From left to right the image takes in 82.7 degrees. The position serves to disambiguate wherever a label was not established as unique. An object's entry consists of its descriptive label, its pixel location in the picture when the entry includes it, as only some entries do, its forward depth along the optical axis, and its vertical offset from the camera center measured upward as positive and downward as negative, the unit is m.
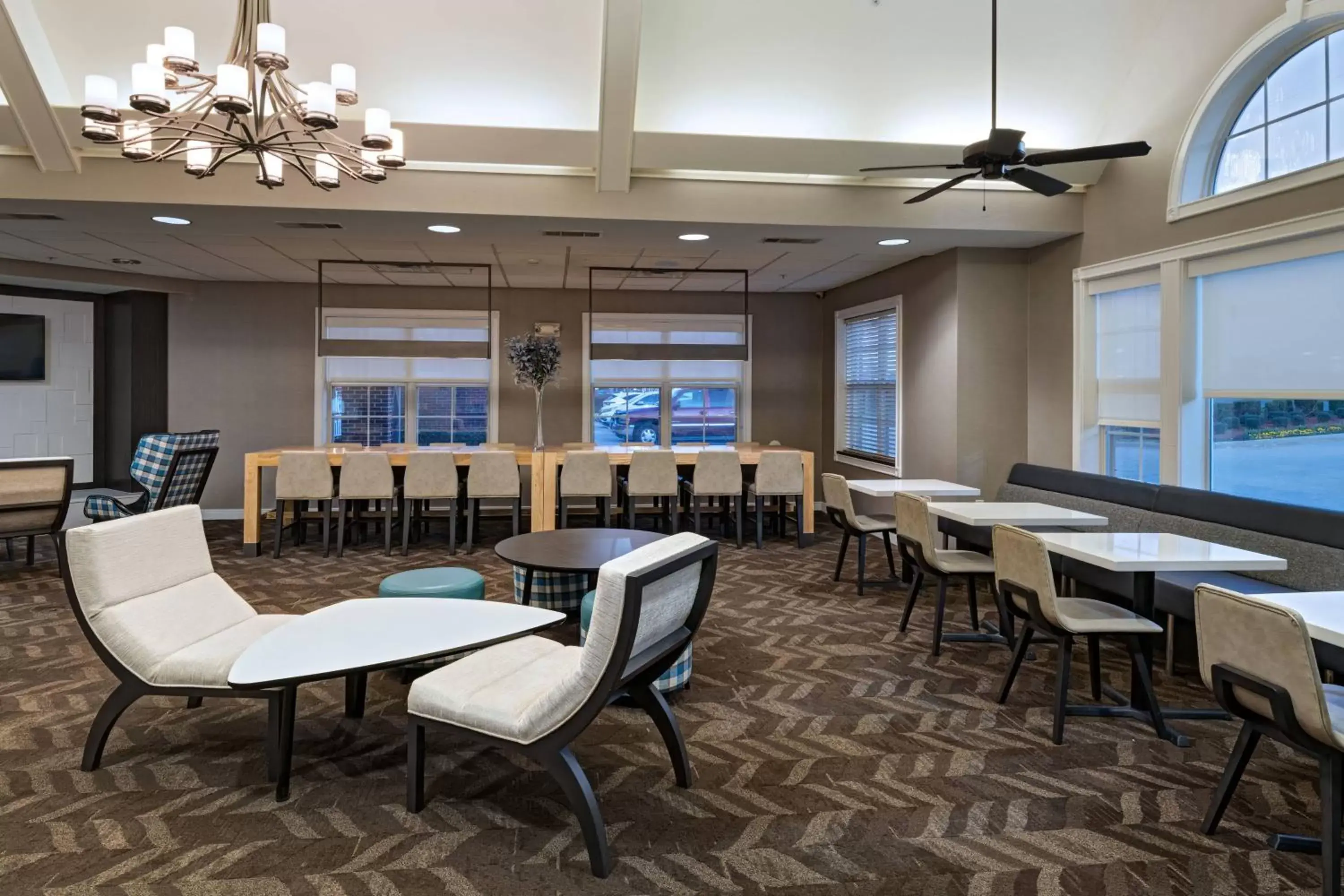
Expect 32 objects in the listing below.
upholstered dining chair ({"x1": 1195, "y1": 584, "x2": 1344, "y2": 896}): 2.03 -0.67
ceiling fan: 3.54 +1.40
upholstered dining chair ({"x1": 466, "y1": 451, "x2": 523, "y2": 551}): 6.68 -0.31
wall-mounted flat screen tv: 7.80 +0.96
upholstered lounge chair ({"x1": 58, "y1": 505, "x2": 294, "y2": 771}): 2.68 -0.67
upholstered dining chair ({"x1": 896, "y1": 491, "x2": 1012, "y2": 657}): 4.11 -0.64
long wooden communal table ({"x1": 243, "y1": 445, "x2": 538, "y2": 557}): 6.57 -0.42
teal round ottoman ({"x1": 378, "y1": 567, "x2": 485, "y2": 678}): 3.69 -0.70
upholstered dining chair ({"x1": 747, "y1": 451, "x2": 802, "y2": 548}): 7.05 -0.30
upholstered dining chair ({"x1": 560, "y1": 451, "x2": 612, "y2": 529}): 6.72 -0.28
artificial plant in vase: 7.24 +0.78
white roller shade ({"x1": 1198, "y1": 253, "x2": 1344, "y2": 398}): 3.88 +0.65
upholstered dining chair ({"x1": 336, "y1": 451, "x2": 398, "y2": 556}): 6.50 -0.31
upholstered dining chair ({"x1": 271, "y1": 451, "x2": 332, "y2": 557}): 6.50 -0.32
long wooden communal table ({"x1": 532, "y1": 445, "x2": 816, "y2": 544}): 6.87 -0.35
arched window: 3.84 +1.76
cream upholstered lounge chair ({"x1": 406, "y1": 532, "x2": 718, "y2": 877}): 2.20 -0.77
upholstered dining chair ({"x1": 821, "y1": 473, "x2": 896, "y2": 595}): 5.45 -0.56
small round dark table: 3.87 -0.59
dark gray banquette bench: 3.55 -0.43
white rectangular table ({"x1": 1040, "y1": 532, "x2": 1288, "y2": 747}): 3.07 -0.46
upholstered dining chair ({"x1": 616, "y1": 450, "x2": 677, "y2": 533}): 6.86 -0.31
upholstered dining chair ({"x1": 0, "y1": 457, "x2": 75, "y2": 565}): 5.92 -0.44
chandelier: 2.97 +1.43
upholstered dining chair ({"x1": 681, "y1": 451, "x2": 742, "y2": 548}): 6.93 -0.29
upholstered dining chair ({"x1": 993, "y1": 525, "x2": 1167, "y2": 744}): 3.10 -0.72
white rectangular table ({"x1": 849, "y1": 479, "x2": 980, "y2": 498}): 5.40 -0.31
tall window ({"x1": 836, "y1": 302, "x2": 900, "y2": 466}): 7.70 +0.66
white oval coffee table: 2.43 -0.70
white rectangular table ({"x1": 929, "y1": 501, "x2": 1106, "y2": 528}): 4.20 -0.39
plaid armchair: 6.34 -0.26
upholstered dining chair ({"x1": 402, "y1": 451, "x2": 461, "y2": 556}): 6.65 -0.34
